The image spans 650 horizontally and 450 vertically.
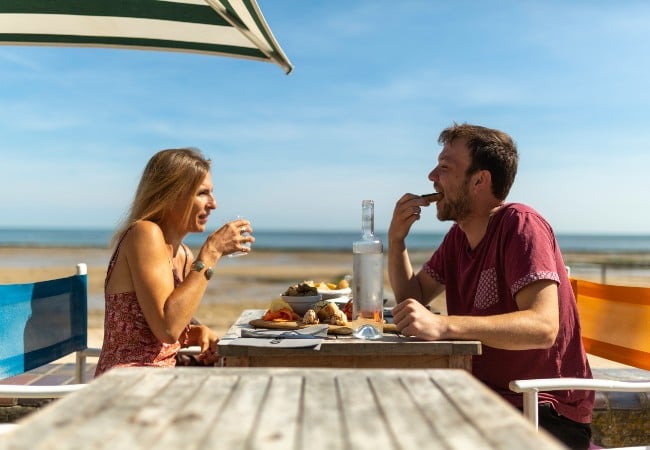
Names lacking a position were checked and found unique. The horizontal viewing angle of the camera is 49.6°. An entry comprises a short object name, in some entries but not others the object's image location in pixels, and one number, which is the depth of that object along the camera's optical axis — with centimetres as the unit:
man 213
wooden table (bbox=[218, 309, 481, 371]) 201
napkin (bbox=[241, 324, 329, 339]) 214
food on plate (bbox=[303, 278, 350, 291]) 326
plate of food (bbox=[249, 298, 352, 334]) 232
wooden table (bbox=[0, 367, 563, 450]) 105
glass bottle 229
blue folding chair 258
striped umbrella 295
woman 239
